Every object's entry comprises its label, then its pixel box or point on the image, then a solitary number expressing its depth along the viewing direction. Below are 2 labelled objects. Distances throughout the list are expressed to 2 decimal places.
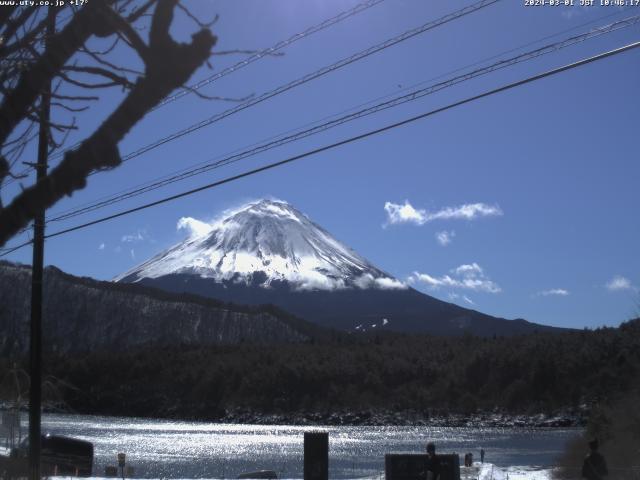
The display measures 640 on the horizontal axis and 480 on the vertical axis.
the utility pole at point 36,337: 16.00
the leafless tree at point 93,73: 4.34
